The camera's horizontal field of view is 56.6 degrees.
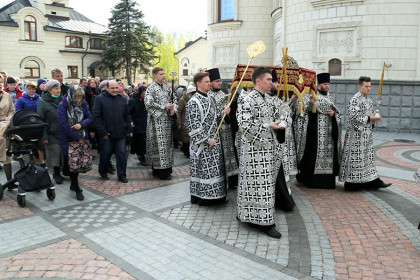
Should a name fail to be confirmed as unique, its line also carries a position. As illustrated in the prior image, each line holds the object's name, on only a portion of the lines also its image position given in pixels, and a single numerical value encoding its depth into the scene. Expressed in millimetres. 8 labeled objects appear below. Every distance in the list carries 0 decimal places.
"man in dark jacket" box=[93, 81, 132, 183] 7551
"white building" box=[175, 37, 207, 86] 48312
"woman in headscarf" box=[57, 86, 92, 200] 6621
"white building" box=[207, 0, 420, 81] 13883
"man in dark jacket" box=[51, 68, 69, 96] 9094
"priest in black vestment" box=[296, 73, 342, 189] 7172
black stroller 6145
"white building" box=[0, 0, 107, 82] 34031
